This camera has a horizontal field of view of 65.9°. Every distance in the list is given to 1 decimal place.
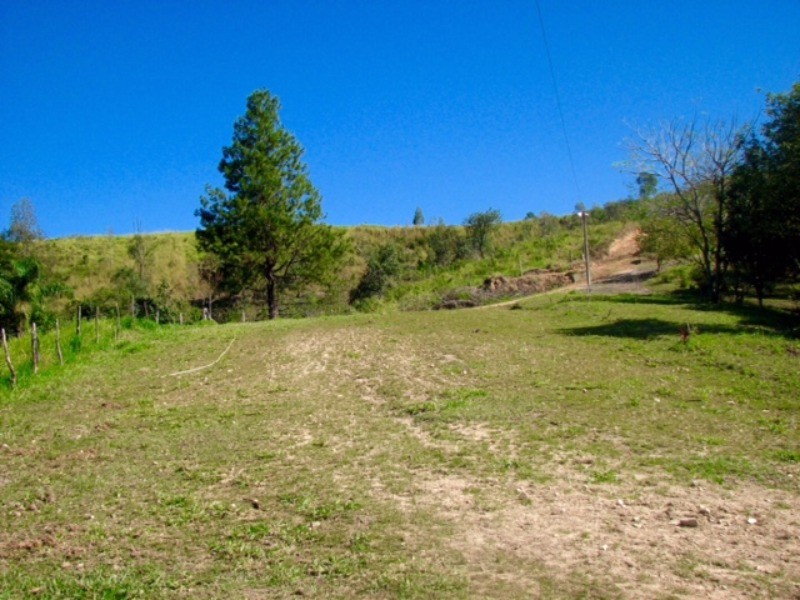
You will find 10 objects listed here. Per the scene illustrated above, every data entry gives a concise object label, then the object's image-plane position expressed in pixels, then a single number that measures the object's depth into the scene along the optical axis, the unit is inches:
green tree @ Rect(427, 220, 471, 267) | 2165.1
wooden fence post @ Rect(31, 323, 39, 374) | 542.3
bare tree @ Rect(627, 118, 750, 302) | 990.4
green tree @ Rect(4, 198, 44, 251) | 1461.6
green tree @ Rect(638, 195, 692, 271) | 1120.2
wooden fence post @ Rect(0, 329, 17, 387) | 498.9
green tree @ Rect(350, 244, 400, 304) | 1830.7
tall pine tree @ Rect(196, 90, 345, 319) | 1103.0
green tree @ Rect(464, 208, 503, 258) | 2164.1
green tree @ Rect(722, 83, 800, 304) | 751.7
